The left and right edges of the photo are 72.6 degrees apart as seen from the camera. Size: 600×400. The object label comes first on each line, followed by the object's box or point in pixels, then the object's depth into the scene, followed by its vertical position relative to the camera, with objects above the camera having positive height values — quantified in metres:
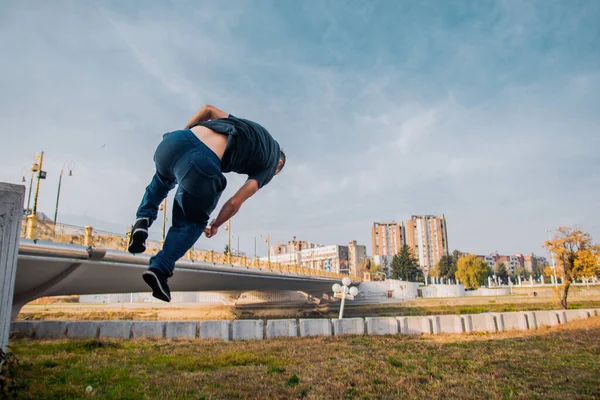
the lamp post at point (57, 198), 29.48 +7.22
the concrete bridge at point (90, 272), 21.44 +1.35
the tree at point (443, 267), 153.94 +7.08
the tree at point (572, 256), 30.43 +2.03
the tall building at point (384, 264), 196.00 +11.06
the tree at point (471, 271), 111.94 +3.87
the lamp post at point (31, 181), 19.13 +6.03
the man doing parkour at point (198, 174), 2.58 +0.77
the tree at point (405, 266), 136.38 +6.85
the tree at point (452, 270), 148.70 +5.66
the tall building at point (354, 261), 187.23 +12.49
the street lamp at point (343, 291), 26.43 -0.18
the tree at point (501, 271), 166.25 +5.59
